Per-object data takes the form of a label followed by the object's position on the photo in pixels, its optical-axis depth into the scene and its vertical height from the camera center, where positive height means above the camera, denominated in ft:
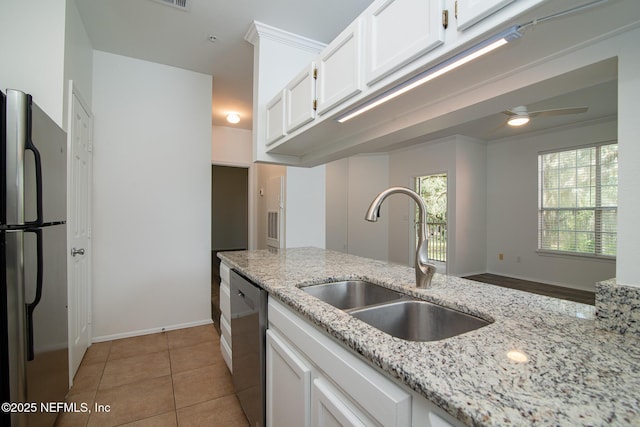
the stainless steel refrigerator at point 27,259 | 3.88 -0.70
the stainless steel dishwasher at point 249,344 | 4.51 -2.33
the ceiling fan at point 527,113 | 8.46 +3.09
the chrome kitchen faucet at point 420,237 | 4.08 -0.37
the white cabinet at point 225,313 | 6.76 -2.46
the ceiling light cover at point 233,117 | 14.48 +4.71
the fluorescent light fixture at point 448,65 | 2.73 +1.67
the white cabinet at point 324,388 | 2.06 -1.60
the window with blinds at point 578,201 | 14.20 +0.65
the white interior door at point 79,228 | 6.93 -0.47
